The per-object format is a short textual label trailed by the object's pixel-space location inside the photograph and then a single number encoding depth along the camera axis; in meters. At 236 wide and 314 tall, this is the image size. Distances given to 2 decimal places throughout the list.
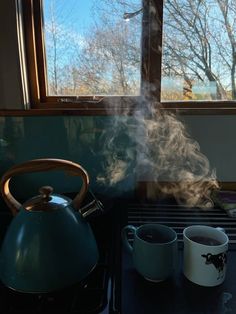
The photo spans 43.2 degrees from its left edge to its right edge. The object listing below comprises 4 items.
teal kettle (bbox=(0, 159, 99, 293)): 0.61
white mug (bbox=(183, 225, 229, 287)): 0.63
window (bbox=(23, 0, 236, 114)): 1.07
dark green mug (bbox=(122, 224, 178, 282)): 0.63
